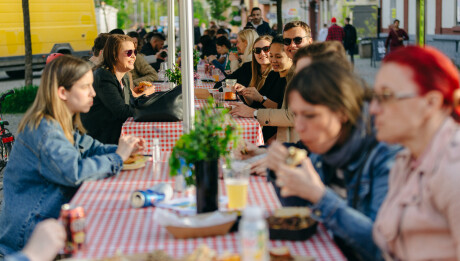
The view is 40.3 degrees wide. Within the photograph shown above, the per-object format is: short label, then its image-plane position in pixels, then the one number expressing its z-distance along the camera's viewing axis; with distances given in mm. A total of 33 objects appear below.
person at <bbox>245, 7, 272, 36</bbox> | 14625
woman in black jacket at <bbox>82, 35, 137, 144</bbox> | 5539
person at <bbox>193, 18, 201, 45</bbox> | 26148
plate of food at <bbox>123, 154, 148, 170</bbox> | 3725
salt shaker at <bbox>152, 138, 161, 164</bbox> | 3874
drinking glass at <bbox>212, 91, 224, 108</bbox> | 6483
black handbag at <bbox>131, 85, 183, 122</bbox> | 5105
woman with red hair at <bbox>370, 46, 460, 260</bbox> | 1859
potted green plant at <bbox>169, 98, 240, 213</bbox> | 2547
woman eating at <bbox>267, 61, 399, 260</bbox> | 2344
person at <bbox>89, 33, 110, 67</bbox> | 7547
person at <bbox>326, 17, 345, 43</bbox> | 23500
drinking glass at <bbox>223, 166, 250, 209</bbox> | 2689
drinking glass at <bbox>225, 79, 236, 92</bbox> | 6453
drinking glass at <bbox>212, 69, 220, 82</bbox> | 8941
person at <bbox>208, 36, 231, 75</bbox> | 13226
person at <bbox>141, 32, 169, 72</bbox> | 14414
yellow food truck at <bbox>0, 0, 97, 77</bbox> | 18703
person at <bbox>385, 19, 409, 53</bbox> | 21562
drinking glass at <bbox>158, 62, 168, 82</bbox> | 8945
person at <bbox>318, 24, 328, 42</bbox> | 27703
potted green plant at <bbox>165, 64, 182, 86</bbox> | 7305
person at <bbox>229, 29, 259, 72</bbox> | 9516
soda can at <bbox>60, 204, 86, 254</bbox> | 2289
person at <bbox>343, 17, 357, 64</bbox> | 24311
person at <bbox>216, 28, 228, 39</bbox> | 16328
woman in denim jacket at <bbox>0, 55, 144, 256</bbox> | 3219
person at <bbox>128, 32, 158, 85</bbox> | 9156
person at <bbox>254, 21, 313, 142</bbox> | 5336
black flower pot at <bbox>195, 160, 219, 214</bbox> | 2648
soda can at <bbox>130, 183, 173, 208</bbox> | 2848
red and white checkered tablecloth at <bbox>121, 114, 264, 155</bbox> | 5023
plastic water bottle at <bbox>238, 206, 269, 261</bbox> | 1868
